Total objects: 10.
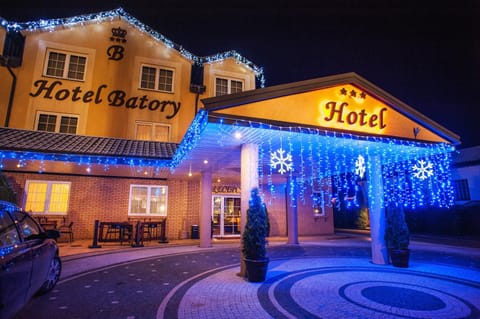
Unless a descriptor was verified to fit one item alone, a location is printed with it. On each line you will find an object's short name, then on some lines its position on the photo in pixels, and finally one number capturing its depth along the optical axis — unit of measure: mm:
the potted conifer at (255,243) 6453
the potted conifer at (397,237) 7961
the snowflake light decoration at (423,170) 9234
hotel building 7129
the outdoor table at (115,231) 12602
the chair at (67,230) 12764
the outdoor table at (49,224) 12613
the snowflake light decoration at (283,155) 7891
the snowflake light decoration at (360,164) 9427
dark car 3019
